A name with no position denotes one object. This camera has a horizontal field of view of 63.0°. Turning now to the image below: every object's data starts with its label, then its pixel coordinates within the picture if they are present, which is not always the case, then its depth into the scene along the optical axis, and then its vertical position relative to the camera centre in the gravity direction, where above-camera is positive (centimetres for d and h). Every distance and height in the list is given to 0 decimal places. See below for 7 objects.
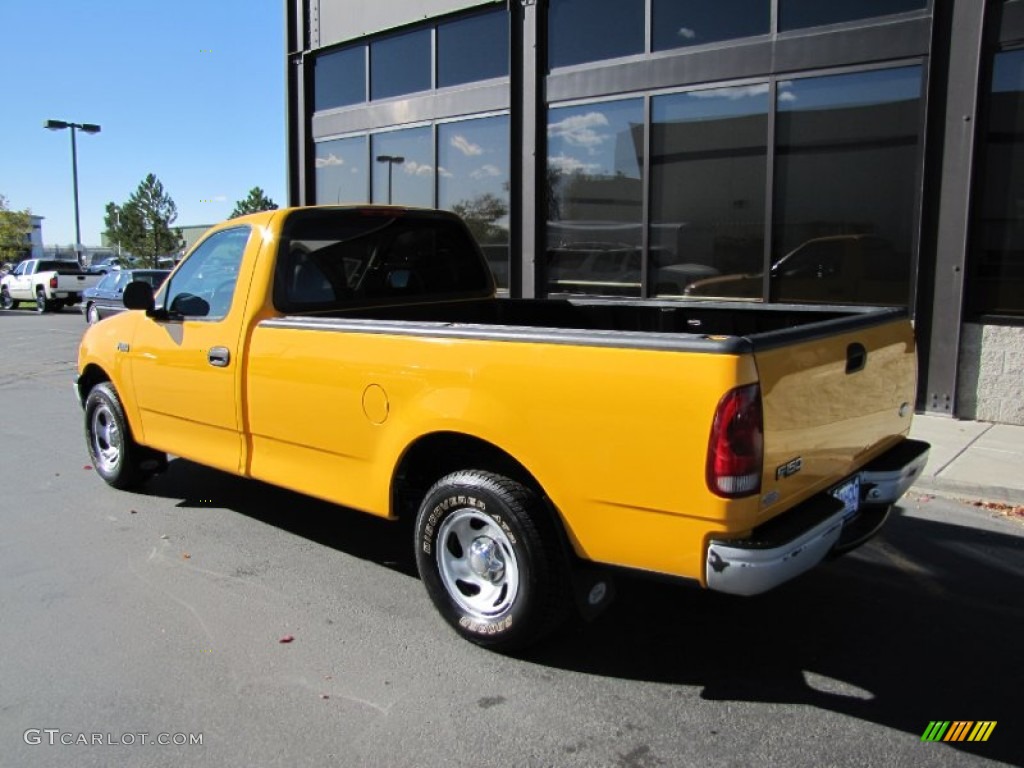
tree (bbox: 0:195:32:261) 4266 +235
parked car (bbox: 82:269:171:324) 2089 -35
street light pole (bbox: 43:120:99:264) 3262 +591
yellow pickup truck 288 -55
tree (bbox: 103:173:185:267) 5559 +374
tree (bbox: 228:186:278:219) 6688 +623
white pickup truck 2673 -19
